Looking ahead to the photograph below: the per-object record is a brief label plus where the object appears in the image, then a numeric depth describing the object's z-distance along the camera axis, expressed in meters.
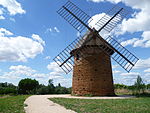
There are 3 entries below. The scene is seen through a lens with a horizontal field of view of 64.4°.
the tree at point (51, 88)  16.33
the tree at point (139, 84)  13.38
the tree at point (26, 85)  21.16
